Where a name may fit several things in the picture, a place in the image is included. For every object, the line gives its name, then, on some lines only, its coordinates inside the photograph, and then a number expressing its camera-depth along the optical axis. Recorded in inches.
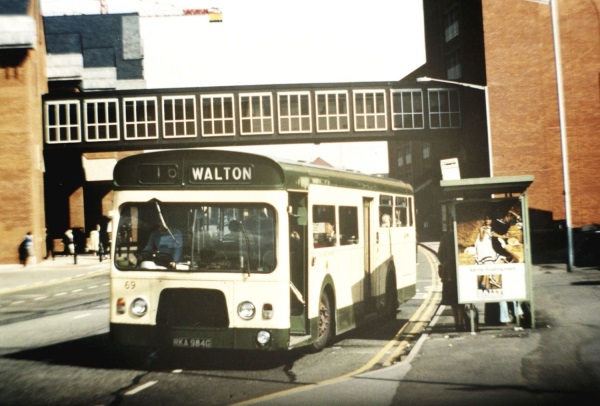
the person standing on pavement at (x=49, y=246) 1954.2
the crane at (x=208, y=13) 4399.6
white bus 379.9
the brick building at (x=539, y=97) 1754.4
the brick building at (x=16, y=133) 1675.7
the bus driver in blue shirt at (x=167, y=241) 390.6
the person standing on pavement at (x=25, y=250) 1646.2
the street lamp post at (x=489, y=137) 1812.3
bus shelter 504.7
